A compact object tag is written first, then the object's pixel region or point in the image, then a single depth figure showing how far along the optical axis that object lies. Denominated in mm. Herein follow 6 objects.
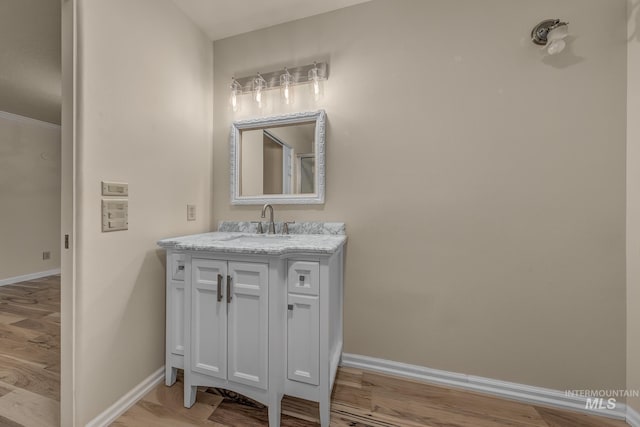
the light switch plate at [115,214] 1218
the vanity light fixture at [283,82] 1674
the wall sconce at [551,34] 1238
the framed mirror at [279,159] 1694
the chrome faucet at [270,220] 1676
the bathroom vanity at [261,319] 1180
